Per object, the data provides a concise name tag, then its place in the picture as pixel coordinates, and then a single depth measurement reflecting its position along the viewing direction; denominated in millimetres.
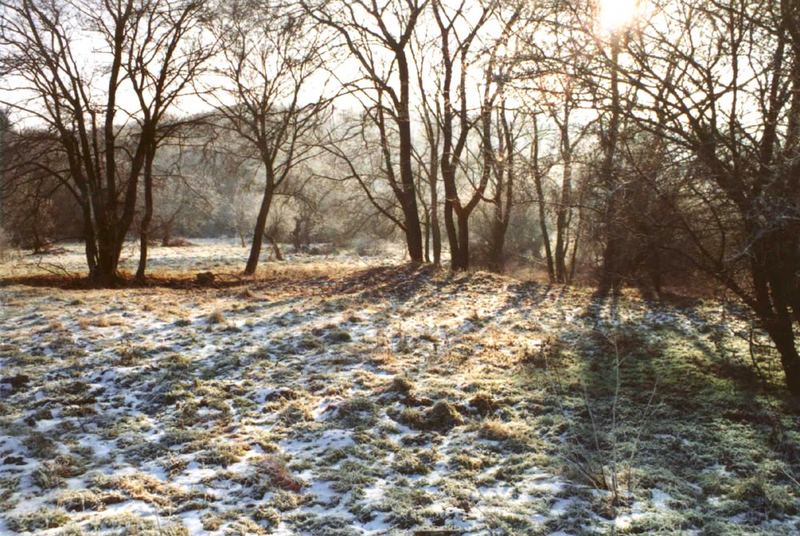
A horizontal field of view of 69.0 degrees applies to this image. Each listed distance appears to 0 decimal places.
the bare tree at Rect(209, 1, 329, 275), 12641
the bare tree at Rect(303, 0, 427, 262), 15148
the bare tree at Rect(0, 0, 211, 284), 12766
